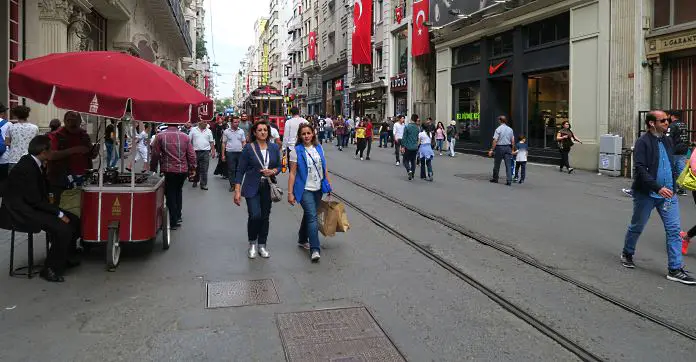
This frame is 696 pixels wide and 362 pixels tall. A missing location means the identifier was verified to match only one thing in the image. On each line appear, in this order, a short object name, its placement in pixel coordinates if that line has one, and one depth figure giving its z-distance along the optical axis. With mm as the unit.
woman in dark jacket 7062
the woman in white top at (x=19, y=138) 9344
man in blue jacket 6254
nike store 21062
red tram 34575
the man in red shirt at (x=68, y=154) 6875
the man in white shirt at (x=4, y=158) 9516
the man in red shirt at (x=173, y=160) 8609
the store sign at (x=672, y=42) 14999
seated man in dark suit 5934
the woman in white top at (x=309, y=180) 7031
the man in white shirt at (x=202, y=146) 13328
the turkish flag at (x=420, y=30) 30734
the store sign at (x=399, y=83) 35688
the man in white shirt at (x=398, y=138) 20484
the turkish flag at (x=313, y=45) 59650
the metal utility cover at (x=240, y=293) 5445
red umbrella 5953
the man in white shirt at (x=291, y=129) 13922
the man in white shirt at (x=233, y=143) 13312
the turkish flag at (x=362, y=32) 38969
